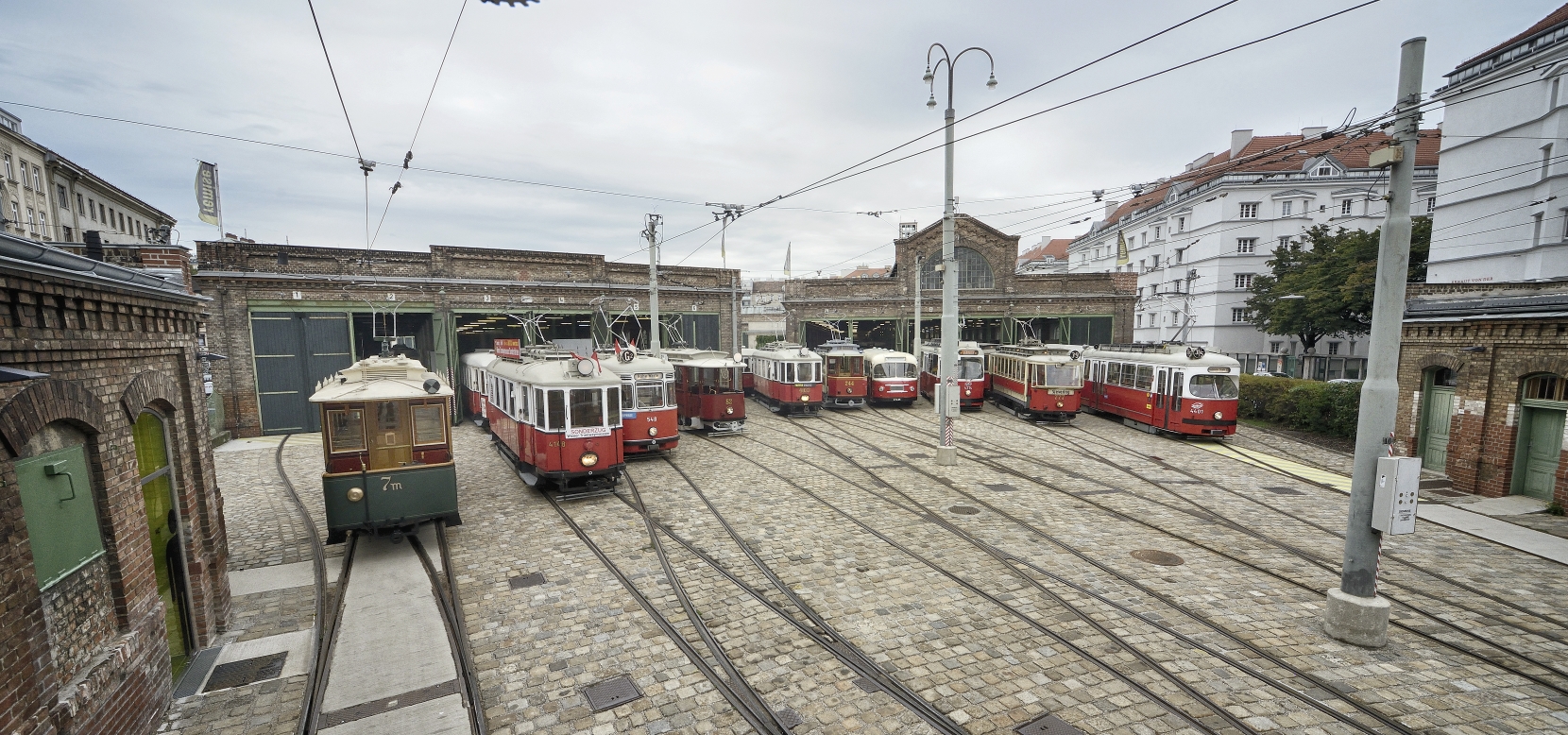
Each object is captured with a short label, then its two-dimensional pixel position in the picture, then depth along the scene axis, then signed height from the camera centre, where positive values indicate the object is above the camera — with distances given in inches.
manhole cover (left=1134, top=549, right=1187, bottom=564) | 353.7 -146.9
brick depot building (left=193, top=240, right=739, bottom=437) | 787.4 +20.1
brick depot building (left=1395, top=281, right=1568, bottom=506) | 458.3 -64.7
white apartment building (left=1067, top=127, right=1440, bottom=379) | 1489.9 +234.3
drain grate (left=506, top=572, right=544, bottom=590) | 327.0 -146.4
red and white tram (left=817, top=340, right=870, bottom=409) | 995.9 -104.9
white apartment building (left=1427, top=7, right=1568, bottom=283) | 885.2 +222.8
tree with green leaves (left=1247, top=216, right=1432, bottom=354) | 1065.9 +55.9
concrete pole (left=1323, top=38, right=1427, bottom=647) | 243.3 -37.7
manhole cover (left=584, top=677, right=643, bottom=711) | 222.1 -143.5
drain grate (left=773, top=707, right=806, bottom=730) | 210.4 -143.7
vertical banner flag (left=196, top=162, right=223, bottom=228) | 538.6 +113.9
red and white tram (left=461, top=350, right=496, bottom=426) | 806.5 -93.7
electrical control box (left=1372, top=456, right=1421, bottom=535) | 244.2 -75.3
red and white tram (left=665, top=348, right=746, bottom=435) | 768.3 -102.1
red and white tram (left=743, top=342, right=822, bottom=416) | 932.0 -103.7
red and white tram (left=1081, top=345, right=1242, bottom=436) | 704.4 -95.8
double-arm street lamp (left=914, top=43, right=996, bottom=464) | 590.2 -47.1
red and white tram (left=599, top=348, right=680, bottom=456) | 582.9 -89.4
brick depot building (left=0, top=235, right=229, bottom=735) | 153.9 -59.3
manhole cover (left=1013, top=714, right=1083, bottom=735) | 205.2 -142.5
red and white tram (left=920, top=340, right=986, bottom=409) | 940.0 -98.1
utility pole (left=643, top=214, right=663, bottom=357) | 749.9 +51.0
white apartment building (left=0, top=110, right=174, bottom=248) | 1238.9 +298.8
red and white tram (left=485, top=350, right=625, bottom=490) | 467.5 -84.3
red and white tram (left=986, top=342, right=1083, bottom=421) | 818.2 -97.8
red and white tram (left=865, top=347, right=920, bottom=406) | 1013.8 -106.2
